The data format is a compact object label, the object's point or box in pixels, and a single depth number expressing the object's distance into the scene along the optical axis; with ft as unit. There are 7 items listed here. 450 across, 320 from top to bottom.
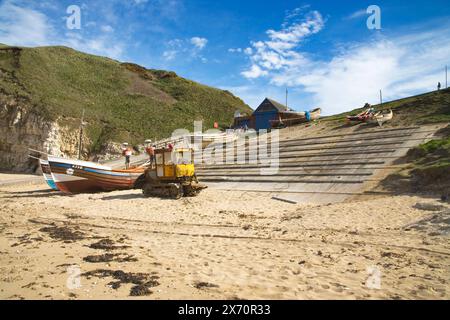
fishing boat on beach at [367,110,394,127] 79.30
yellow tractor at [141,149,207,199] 57.98
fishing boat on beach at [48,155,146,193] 63.10
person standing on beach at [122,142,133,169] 88.43
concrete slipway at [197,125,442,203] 53.52
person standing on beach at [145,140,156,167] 62.25
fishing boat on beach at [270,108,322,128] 118.11
